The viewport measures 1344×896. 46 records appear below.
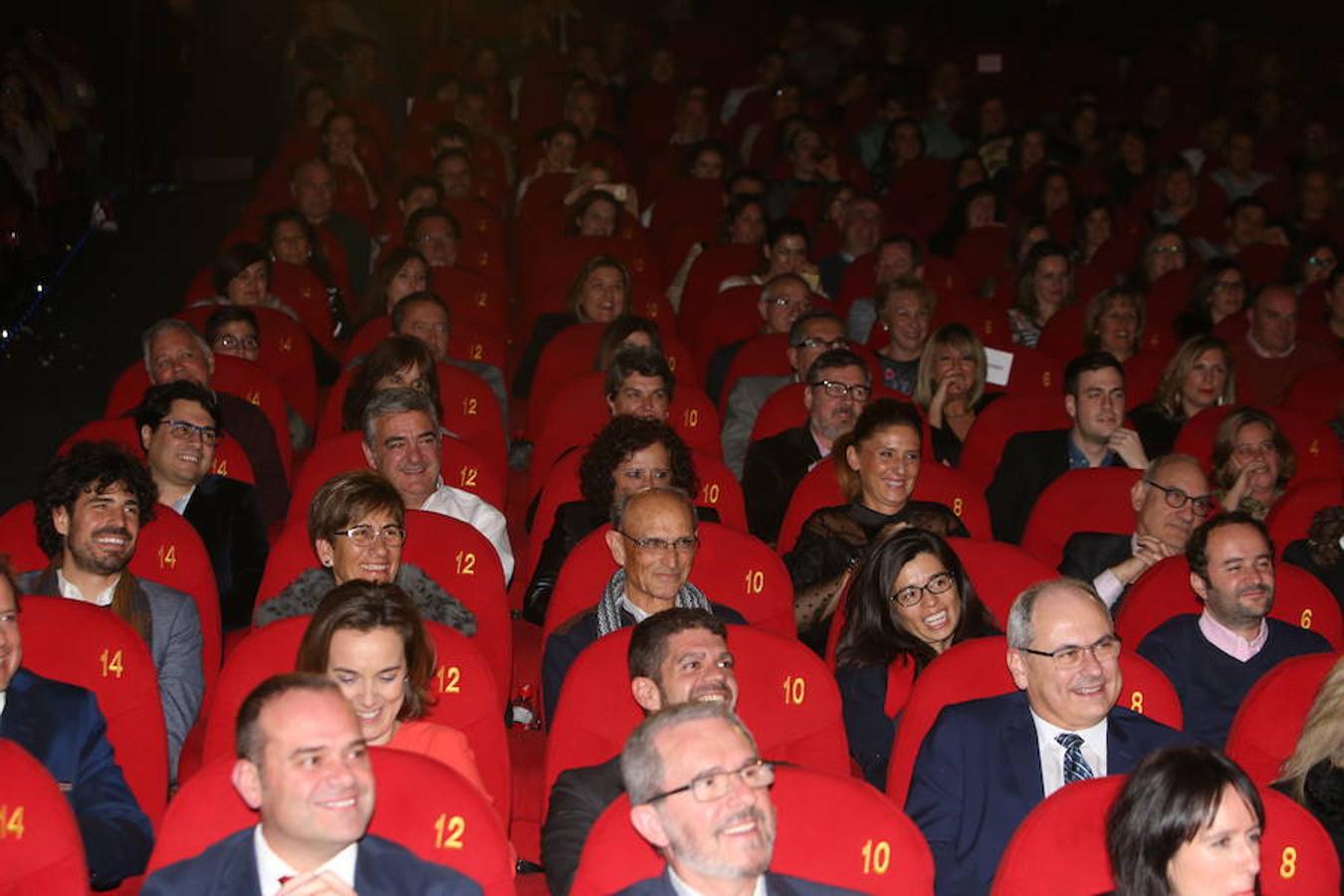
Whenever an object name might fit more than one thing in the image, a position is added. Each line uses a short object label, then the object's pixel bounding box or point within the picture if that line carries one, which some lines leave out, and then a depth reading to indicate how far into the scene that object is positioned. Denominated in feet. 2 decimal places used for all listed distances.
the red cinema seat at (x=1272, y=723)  13.26
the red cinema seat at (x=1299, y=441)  20.40
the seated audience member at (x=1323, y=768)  12.34
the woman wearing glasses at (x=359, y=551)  14.69
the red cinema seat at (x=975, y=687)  13.34
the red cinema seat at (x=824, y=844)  10.67
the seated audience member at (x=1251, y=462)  18.71
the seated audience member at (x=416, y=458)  17.44
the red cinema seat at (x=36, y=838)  10.29
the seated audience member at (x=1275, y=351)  25.02
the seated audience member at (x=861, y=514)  16.40
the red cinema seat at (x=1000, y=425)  21.01
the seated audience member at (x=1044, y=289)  27.20
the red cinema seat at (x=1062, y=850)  10.67
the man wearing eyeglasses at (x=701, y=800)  10.11
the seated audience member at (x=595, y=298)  25.03
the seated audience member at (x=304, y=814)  10.03
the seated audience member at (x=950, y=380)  21.95
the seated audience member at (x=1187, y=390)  21.75
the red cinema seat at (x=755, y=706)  13.21
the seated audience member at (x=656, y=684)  12.20
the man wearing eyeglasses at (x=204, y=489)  17.26
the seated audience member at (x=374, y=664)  12.11
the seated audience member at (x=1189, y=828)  9.80
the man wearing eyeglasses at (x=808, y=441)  19.74
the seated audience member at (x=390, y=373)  19.52
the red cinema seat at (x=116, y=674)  13.10
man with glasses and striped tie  12.59
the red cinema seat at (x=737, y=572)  15.79
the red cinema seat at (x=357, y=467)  18.12
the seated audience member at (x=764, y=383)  21.88
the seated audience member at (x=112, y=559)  14.49
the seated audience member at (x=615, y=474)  17.20
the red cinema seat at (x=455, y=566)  15.42
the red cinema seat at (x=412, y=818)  10.71
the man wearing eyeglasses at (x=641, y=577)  14.70
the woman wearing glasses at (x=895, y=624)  14.46
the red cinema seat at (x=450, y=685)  13.01
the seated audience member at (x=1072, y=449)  20.07
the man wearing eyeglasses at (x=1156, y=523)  16.90
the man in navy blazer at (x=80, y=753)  12.07
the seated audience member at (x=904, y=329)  23.71
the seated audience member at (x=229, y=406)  19.71
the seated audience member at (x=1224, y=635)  14.65
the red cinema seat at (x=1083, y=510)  18.15
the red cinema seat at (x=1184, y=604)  15.78
